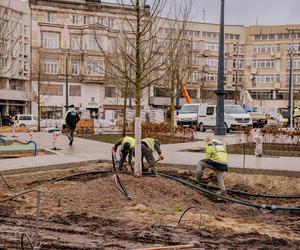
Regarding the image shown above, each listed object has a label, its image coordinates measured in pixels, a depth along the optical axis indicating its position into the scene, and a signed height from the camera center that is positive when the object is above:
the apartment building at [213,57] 69.88 +8.24
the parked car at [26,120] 43.81 -1.15
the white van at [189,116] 34.28 -0.40
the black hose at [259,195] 11.03 -1.97
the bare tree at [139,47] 11.38 +1.67
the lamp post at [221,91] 15.82 +0.65
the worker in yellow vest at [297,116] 28.14 -0.24
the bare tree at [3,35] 21.02 +3.26
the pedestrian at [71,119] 20.16 -0.43
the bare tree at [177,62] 22.22 +2.72
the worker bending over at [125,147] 11.92 -0.93
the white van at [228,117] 30.17 -0.39
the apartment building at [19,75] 53.53 +3.71
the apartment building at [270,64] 74.31 +7.46
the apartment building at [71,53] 56.97 +6.64
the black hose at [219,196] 9.47 -1.87
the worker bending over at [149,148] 12.28 -0.98
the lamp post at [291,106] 29.40 +0.39
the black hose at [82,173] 12.43 -1.73
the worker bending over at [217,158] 11.82 -1.16
